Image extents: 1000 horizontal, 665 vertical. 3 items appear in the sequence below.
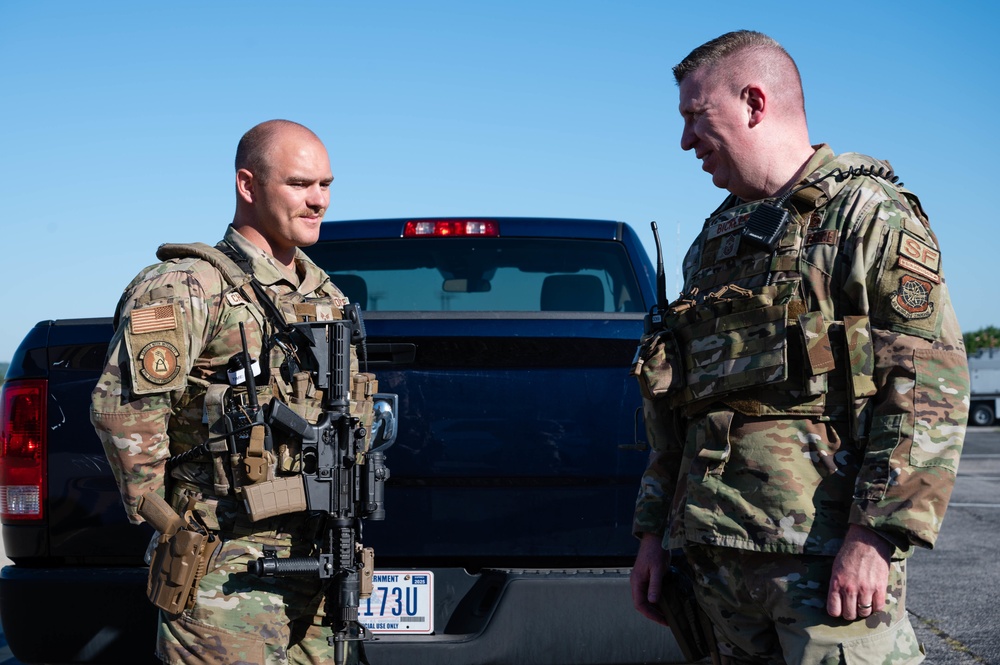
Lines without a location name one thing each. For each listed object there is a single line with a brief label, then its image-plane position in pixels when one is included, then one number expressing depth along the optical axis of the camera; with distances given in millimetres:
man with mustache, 2541
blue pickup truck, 3080
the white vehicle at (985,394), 36094
